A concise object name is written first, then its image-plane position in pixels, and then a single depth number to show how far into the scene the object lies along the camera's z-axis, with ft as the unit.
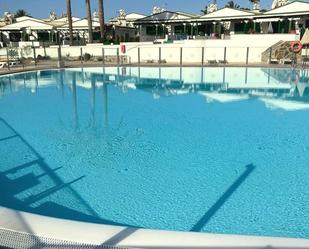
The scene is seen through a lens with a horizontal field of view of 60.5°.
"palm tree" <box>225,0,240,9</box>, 183.27
